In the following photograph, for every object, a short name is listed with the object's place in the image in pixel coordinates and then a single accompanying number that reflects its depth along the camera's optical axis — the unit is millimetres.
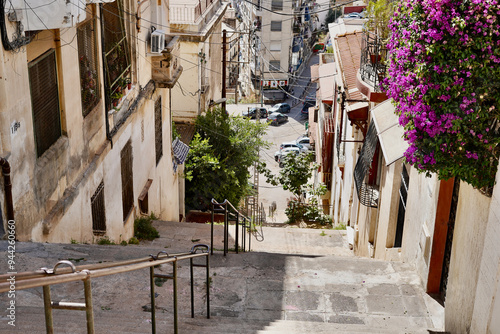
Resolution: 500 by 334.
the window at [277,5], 48038
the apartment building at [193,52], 19922
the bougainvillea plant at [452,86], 4844
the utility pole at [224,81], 22956
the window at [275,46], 47562
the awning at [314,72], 24912
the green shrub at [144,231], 12820
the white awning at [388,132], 8602
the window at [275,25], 47009
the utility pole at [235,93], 35697
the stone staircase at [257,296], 5789
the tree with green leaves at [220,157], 18562
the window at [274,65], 47241
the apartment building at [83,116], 6539
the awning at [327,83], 21188
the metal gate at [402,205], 9789
